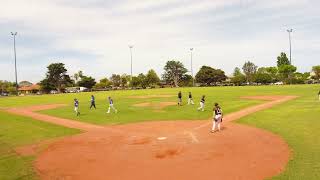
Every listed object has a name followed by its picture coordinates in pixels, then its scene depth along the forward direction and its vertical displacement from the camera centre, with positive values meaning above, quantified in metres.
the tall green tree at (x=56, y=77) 135.86 +3.65
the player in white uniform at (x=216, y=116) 23.08 -2.09
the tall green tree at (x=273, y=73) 128.88 +3.97
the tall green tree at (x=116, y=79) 166.99 +2.95
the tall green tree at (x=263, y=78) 128.38 +2.17
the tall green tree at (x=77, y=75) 154.88 +4.85
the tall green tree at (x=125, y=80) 164.38 +2.60
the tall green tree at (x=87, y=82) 146.00 +1.66
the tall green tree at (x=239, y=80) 134.34 +1.65
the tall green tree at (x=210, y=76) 140.88 +3.43
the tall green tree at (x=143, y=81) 143.25 +1.76
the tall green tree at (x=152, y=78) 145.44 +3.04
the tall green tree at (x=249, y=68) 173.45 +8.09
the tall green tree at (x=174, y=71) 159.25 +6.36
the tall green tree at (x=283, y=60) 129.12 +8.72
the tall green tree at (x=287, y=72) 117.31 +3.94
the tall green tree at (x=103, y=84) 148.23 +0.79
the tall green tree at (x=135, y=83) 144.38 +1.01
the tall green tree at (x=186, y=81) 150.02 +1.74
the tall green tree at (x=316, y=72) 133.38 +4.14
